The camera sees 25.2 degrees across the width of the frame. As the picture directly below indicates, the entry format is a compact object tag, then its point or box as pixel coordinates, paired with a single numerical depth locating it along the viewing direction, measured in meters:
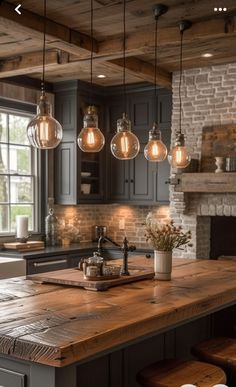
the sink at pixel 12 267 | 5.40
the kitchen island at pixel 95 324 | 2.27
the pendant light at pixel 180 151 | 4.45
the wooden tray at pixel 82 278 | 3.46
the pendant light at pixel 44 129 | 3.21
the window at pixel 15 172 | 6.36
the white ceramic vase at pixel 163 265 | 3.89
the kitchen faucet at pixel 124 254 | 3.89
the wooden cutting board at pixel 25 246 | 6.00
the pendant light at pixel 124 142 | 3.81
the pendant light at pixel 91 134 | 3.74
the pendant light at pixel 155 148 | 4.25
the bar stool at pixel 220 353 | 3.21
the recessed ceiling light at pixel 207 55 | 5.48
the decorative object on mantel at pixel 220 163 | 5.86
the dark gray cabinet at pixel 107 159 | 6.77
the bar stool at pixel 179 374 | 2.77
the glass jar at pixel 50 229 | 6.76
